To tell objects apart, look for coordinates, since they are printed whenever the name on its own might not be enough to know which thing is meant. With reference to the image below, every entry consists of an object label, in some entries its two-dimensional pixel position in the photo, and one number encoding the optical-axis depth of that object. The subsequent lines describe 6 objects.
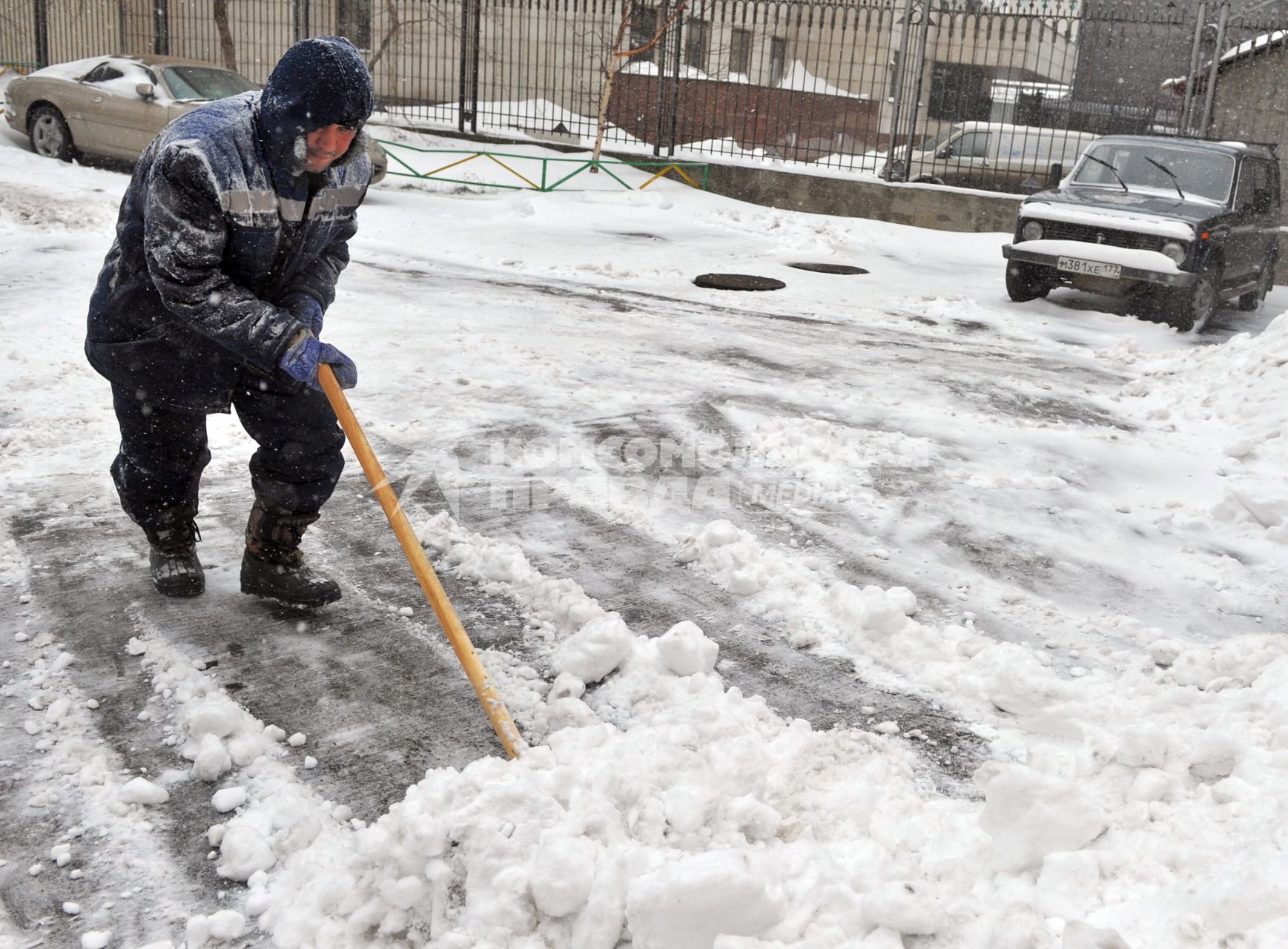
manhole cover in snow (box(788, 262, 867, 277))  11.12
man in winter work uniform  2.75
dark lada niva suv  9.16
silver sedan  12.72
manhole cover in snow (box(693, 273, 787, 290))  9.77
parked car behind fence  15.02
